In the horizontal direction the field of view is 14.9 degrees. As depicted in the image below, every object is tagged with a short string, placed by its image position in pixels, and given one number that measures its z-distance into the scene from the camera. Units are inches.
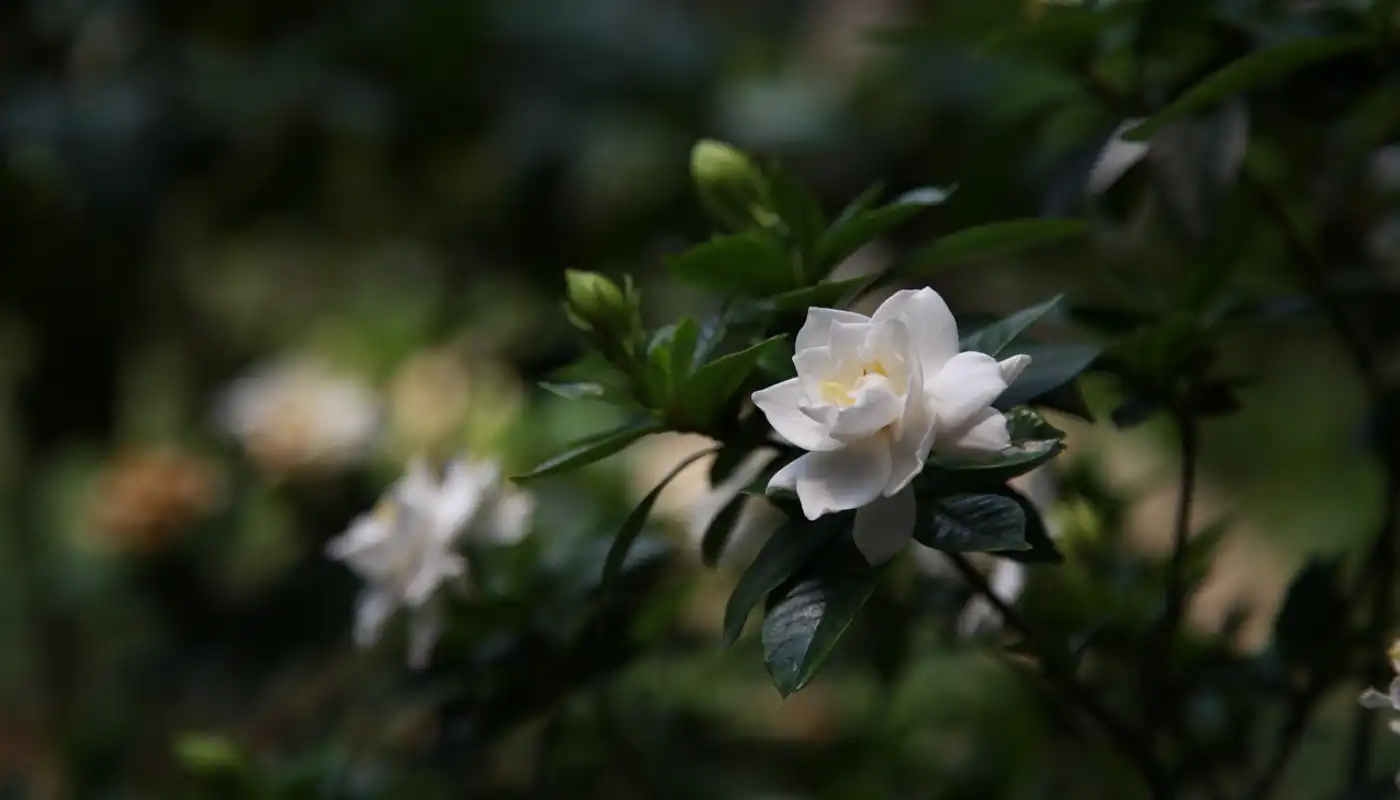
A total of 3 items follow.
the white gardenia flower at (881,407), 48.0
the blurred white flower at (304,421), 81.8
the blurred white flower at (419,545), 53.4
